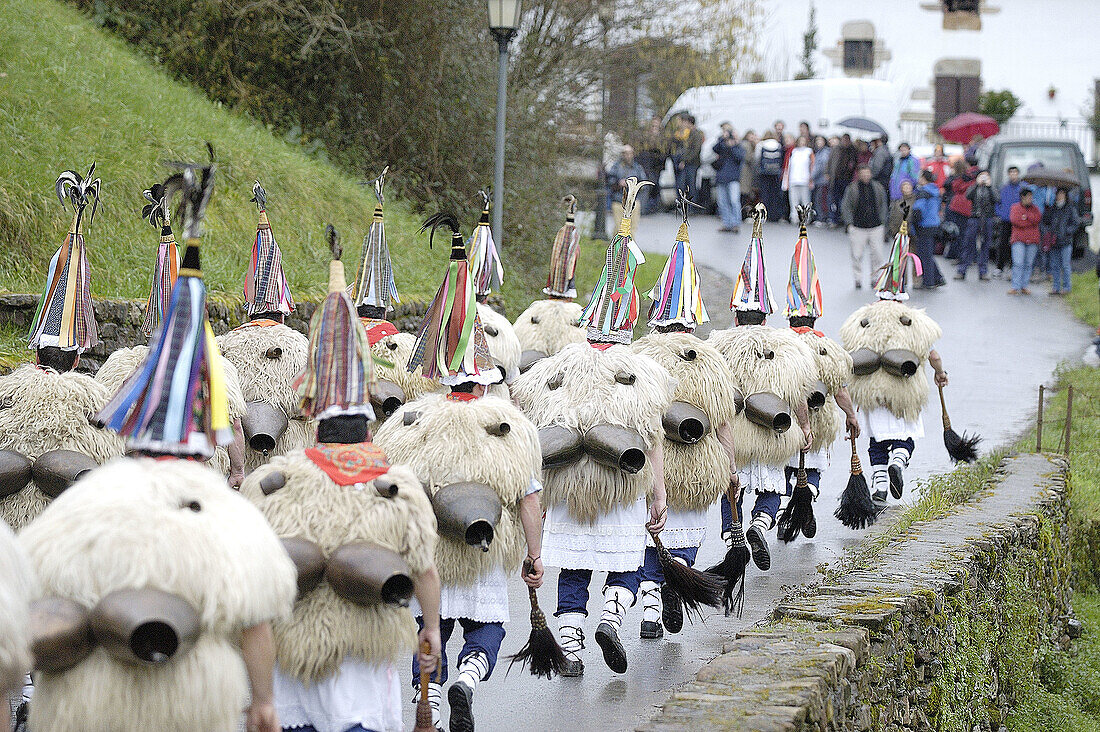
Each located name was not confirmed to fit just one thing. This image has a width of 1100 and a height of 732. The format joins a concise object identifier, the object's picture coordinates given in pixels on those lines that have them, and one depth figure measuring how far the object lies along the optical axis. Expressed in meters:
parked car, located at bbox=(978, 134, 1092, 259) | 49.91
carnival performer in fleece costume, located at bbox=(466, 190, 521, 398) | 17.66
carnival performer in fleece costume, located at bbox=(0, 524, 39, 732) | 6.20
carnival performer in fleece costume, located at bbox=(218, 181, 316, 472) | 13.93
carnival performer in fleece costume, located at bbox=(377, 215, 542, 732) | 10.32
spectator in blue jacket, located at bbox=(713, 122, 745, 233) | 46.84
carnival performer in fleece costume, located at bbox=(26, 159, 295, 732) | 6.68
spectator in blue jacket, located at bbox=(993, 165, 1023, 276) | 43.37
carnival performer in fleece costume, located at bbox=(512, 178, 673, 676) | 12.70
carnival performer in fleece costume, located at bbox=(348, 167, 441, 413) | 14.95
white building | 75.62
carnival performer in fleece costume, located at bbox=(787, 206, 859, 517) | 18.38
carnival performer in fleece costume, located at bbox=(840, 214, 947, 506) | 21.09
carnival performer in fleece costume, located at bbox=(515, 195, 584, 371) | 19.53
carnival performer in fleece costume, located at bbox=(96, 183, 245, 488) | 12.34
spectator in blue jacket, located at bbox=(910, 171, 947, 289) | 41.87
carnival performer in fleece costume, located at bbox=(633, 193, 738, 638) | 14.16
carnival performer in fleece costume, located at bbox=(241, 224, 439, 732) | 8.40
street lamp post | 24.17
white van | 52.50
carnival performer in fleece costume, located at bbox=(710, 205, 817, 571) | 16.42
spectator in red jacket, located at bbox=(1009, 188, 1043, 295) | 41.69
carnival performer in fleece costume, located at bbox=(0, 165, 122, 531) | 10.37
